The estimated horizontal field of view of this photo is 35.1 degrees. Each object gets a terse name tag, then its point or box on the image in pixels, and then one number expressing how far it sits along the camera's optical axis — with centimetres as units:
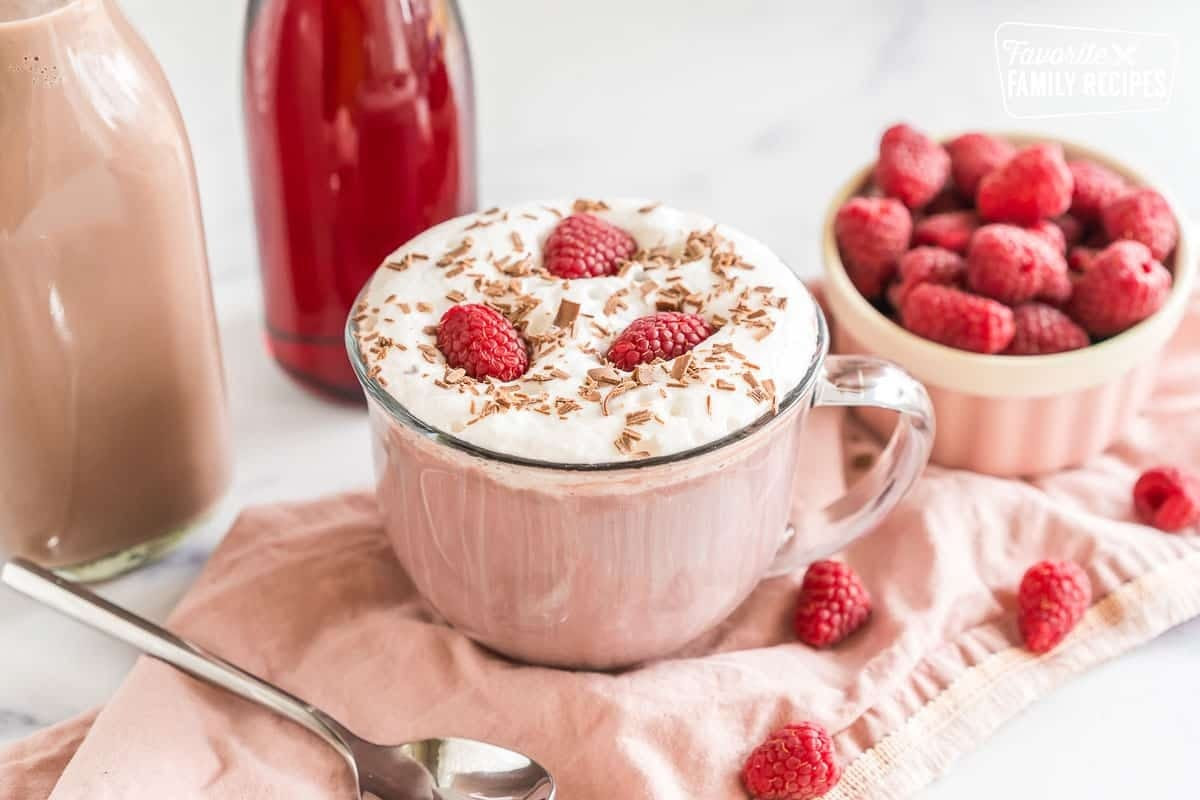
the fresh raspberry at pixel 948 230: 50
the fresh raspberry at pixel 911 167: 51
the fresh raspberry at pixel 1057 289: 48
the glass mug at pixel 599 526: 38
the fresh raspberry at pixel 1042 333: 48
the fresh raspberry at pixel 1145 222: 49
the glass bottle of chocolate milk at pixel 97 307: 40
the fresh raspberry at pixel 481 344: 40
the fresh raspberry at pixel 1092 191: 51
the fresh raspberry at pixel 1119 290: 47
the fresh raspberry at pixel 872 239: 50
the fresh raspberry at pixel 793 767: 40
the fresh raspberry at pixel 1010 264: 47
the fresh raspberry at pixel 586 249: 42
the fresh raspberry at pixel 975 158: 51
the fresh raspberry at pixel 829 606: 44
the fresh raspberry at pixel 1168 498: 47
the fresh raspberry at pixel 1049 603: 44
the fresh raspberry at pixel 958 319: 47
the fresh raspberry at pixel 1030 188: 49
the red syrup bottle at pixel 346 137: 47
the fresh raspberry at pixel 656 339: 40
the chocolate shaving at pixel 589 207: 45
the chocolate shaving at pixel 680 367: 39
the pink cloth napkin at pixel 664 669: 41
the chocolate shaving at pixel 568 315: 41
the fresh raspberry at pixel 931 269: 49
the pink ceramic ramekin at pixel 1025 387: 47
